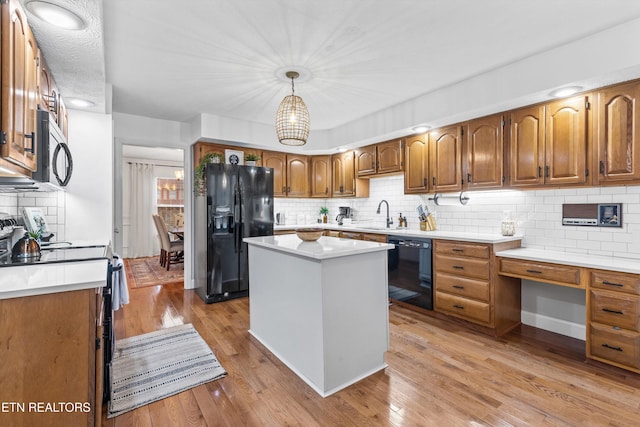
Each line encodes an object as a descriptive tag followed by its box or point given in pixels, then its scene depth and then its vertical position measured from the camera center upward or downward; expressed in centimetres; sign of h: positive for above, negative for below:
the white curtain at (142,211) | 740 +10
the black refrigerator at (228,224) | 399 -13
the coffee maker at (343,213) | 536 +1
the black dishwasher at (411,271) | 350 -70
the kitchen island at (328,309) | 203 -69
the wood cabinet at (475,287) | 296 -76
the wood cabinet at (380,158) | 423 +81
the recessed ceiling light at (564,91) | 253 +103
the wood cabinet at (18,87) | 133 +62
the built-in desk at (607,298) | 220 -64
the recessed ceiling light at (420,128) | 368 +105
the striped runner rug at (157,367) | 203 -118
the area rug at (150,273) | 502 -108
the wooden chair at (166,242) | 579 -53
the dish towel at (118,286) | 228 -55
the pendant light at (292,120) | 267 +83
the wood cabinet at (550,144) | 260 +63
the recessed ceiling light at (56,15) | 150 +105
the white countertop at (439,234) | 304 -24
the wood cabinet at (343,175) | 502 +67
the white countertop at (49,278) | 125 -29
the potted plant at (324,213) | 571 +2
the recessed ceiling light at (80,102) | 283 +107
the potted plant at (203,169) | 406 +62
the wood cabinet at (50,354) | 125 -59
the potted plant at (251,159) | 441 +80
